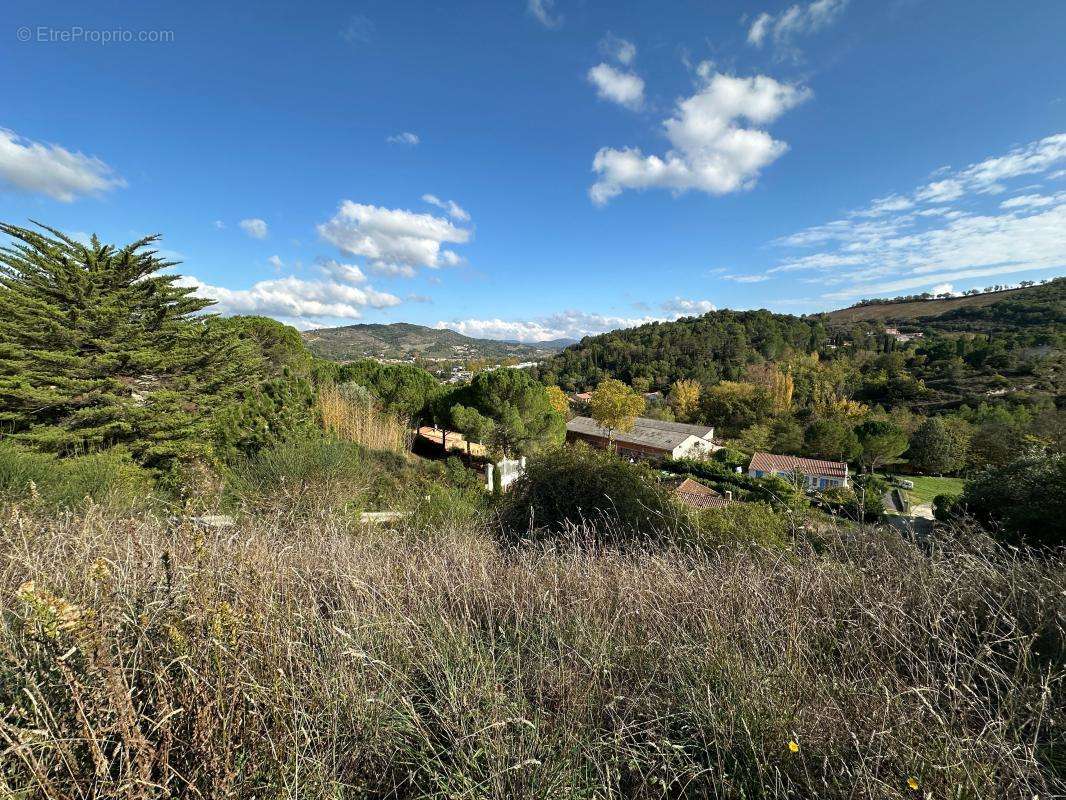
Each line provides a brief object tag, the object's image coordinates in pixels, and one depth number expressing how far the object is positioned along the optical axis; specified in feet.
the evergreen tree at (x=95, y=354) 28.17
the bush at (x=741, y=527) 16.25
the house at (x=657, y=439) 93.56
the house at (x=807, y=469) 75.10
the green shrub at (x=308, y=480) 18.63
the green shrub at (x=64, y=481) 14.32
